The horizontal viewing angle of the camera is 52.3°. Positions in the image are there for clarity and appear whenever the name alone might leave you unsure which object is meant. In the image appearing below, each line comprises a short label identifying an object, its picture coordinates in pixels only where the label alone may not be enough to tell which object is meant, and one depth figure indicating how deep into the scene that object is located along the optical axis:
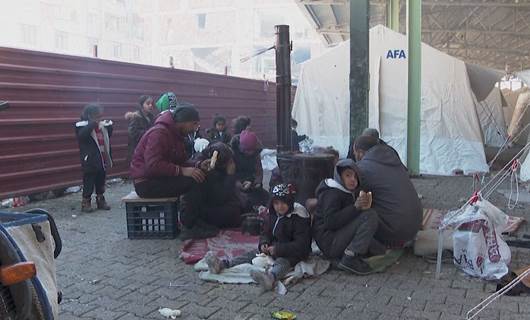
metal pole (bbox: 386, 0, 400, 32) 15.41
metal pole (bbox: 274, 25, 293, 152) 7.12
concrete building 42.16
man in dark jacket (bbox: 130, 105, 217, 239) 6.00
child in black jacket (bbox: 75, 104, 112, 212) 7.62
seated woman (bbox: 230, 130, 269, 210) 7.31
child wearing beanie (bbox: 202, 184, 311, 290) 4.90
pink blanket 5.42
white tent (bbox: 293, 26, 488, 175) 12.38
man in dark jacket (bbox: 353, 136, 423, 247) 5.18
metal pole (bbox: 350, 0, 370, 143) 7.82
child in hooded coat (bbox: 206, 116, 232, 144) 9.06
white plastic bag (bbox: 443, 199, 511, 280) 4.62
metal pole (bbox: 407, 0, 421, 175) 11.64
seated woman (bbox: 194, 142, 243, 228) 6.39
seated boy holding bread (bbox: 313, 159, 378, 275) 4.86
